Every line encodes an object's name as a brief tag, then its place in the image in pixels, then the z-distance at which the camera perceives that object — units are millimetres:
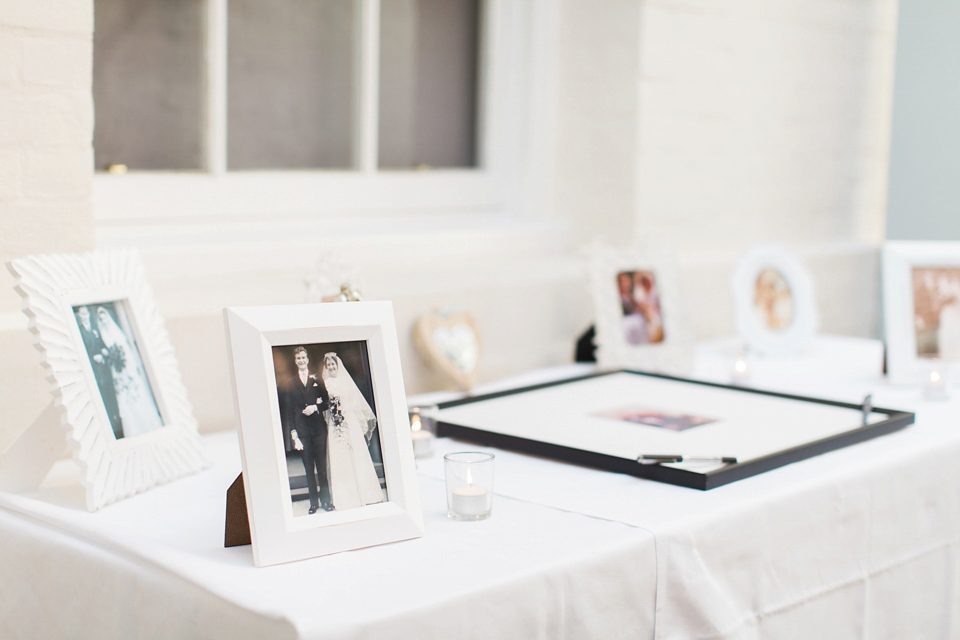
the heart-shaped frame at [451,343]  1878
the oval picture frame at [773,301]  2279
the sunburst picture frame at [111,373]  1169
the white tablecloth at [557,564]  959
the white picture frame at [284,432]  1009
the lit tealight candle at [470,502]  1160
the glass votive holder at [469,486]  1161
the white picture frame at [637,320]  2043
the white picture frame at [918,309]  1973
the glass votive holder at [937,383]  1830
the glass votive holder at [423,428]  1421
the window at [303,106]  1778
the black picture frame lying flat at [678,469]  1304
